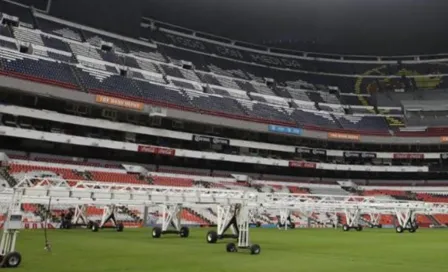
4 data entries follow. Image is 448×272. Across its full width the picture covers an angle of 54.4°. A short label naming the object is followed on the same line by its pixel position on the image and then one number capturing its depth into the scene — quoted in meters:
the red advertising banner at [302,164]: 72.69
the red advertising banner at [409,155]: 77.56
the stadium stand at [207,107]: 52.16
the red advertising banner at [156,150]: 58.34
